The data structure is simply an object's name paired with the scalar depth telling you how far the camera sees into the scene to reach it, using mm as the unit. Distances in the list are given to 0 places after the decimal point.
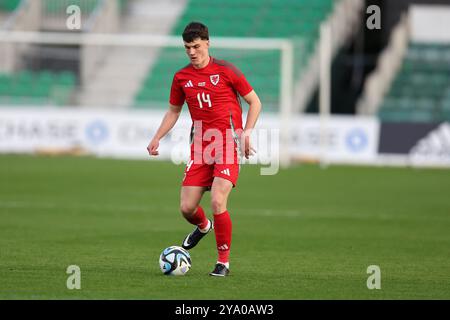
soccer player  19797
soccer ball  19328
